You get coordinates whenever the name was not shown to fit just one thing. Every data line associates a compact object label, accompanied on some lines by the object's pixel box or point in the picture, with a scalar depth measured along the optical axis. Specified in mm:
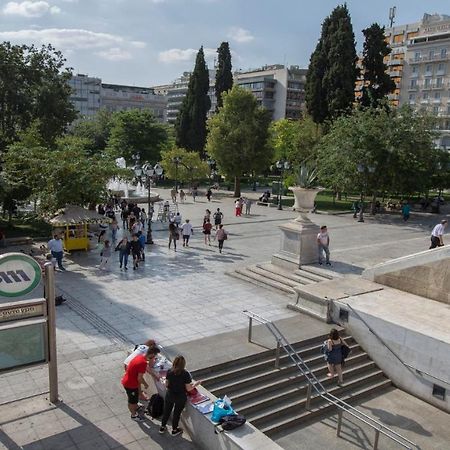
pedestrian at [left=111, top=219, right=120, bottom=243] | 20548
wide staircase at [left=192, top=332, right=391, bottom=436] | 8867
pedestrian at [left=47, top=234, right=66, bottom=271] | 15852
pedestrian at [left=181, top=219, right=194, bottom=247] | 20502
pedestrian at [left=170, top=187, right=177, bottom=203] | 34838
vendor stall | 18220
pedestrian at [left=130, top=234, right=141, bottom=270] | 16859
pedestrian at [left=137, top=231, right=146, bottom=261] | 17469
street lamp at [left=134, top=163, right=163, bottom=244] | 21203
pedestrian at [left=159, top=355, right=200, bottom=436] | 7219
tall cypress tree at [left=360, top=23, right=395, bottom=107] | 39941
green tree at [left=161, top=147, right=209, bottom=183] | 42438
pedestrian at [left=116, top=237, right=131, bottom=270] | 16572
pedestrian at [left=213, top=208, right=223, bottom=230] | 23062
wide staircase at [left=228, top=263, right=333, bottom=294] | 14875
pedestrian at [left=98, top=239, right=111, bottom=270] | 16203
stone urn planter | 15508
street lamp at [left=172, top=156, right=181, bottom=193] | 36803
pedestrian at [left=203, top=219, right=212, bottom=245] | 20781
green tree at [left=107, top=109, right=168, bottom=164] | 51531
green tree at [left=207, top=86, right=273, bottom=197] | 38812
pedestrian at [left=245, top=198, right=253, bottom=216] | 30481
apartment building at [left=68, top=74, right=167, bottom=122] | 128250
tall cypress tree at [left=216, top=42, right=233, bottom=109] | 55156
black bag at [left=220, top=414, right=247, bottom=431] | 6789
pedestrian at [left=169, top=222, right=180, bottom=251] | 19766
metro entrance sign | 7117
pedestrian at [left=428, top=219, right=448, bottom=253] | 17312
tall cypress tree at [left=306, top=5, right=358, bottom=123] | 39438
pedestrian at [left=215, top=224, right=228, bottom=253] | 19427
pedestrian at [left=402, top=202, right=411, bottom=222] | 29312
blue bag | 6945
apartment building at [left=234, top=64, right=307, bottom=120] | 97062
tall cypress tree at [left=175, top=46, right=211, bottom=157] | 53656
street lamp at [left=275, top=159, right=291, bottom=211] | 33125
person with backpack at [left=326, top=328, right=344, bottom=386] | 9482
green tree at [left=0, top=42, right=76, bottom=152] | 27547
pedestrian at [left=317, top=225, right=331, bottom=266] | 15500
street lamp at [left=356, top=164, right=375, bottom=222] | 27984
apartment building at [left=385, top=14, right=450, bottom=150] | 71125
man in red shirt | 7539
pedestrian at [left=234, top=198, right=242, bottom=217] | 29500
